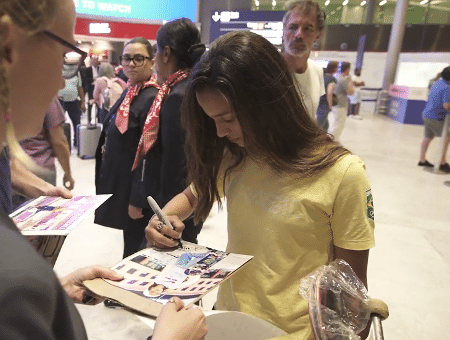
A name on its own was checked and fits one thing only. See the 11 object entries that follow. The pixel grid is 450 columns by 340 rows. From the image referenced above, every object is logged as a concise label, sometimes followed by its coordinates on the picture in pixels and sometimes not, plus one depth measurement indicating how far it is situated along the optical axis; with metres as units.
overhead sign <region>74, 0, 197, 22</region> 6.48
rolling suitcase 5.57
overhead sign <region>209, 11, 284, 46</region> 6.65
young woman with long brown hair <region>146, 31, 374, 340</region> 1.01
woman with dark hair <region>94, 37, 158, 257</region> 2.24
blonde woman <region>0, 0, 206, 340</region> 0.39
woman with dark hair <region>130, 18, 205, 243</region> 2.00
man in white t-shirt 2.57
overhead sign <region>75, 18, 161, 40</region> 7.20
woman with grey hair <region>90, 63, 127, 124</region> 4.89
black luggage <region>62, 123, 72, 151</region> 4.95
